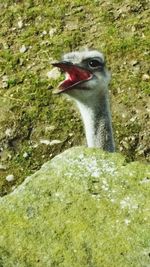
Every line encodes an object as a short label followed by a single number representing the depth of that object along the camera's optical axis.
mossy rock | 4.31
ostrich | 7.43
